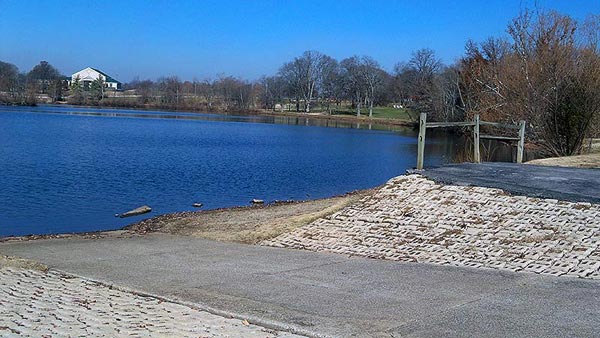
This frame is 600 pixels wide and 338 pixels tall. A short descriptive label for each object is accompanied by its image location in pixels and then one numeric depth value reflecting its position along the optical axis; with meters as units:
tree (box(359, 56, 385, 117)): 131.50
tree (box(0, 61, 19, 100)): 132.25
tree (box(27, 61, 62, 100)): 144.50
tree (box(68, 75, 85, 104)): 142.50
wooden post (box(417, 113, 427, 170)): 16.88
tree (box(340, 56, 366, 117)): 134.38
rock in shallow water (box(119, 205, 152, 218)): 20.10
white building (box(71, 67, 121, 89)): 154.62
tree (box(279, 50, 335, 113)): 141.75
